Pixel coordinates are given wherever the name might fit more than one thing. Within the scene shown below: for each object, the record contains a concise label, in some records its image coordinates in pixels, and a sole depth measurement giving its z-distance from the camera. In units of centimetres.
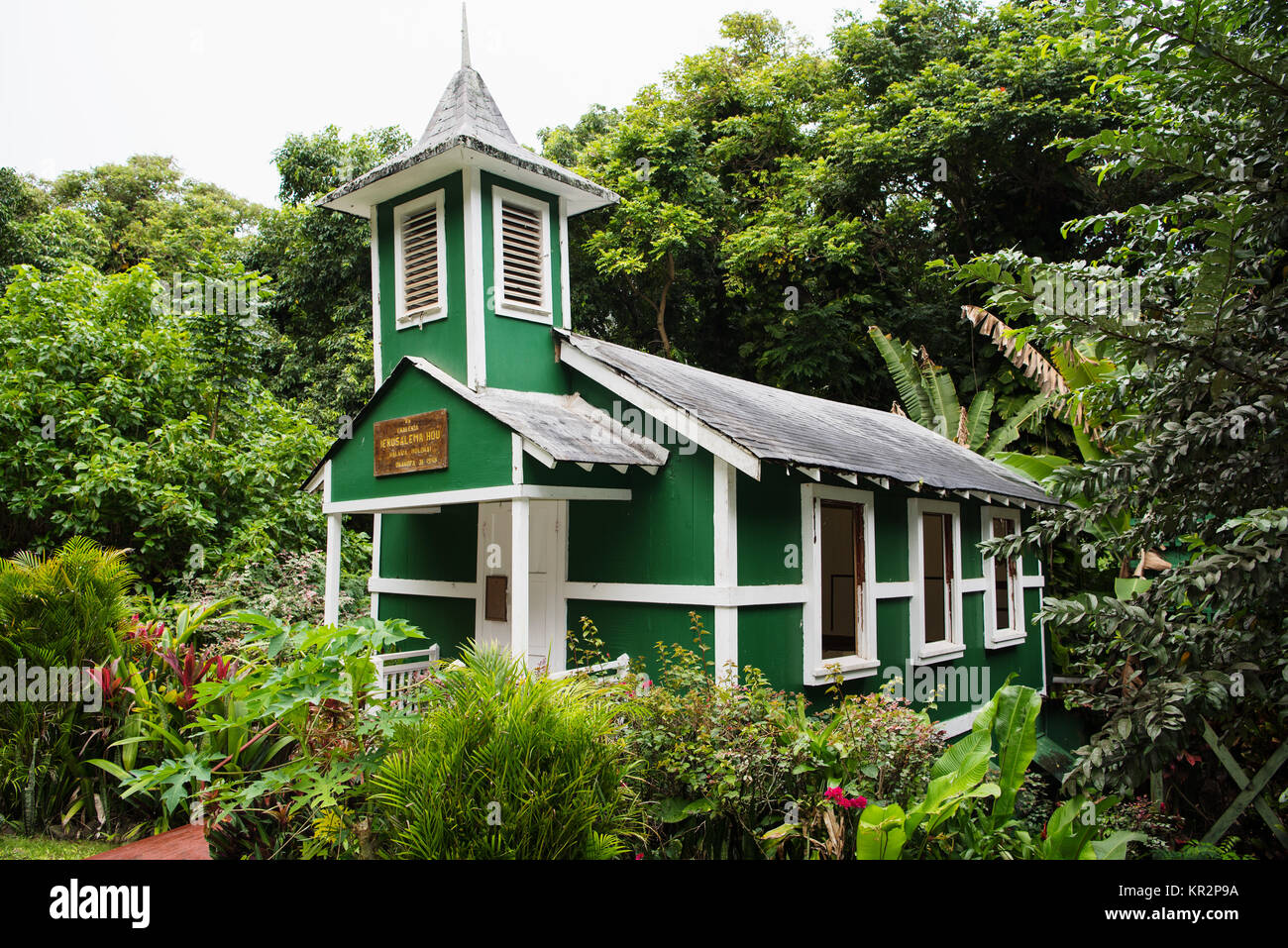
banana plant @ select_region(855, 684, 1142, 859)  489
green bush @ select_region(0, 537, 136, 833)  635
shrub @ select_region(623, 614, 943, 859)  540
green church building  769
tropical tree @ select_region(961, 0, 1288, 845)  432
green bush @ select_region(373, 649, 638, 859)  427
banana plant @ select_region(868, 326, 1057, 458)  1741
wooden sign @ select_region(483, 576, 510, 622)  932
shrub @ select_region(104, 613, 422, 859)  502
